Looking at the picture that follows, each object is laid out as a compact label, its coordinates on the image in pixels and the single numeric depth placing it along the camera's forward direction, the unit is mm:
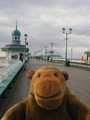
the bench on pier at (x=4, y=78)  6179
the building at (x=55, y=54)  119138
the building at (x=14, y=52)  29089
